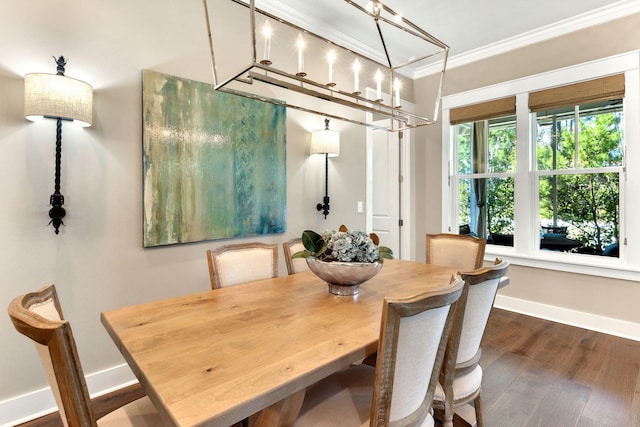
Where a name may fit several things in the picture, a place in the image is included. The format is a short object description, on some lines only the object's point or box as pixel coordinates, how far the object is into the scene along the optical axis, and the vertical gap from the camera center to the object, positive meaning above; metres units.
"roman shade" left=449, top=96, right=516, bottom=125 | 3.67 +1.23
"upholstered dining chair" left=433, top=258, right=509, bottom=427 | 1.23 -0.51
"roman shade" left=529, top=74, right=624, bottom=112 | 3.02 +1.19
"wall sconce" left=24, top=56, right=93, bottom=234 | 1.71 +0.61
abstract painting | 2.23 +0.40
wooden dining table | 0.79 -0.42
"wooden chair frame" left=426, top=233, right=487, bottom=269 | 2.42 -0.20
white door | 4.38 +0.32
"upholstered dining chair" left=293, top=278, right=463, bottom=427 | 0.91 -0.47
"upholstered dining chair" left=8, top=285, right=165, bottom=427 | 0.71 -0.32
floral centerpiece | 1.54 -0.20
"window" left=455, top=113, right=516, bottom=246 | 3.76 +0.46
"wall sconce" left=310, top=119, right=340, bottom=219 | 3.06 +0.69
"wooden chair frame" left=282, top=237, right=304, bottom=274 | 2.19 -0.26
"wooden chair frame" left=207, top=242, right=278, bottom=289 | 1.85 -0.23
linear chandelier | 2.53 +1.58
